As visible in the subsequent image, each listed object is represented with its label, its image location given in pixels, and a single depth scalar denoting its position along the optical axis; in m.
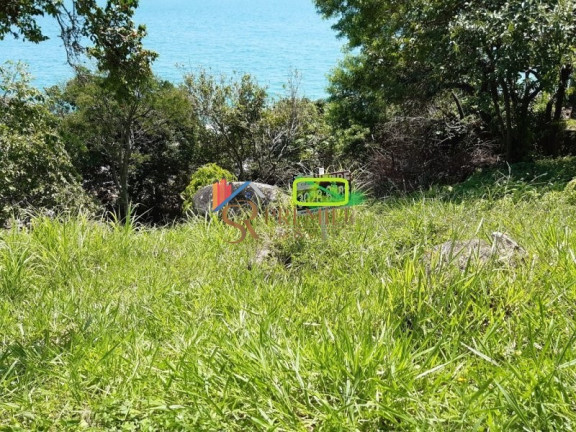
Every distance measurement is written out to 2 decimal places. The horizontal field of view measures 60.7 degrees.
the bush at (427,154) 9.60
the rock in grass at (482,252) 2.65
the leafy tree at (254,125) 15.28
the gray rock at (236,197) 5.02
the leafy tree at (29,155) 7.99
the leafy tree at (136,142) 13.70
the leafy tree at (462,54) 6.01
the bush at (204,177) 11.53
